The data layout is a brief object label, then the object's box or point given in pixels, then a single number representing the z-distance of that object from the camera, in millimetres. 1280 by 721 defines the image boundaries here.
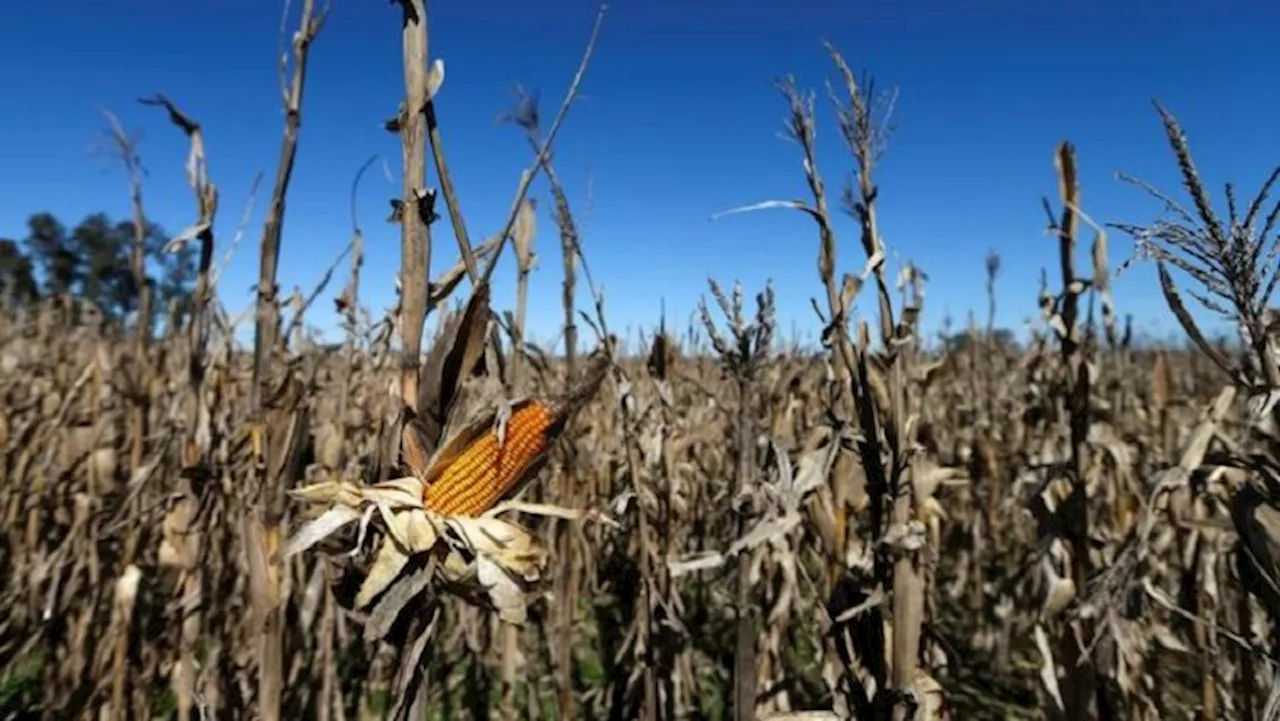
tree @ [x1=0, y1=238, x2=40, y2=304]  29659
